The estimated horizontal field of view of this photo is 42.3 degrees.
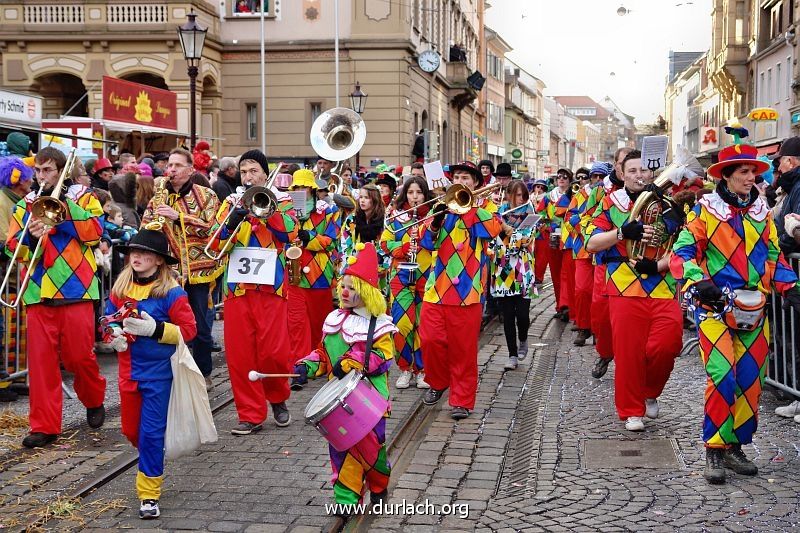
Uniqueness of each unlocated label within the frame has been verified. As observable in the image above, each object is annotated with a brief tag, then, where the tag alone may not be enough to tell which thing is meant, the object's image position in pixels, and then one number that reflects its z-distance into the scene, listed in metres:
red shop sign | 21.27
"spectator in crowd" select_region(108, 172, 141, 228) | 11.61
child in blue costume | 5.90
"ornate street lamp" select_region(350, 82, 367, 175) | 28.69
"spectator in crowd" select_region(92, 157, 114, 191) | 12.24
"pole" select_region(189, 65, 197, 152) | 17.64
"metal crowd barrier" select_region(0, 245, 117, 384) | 9.04
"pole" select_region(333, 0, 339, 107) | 34.03
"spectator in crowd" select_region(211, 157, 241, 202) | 11.77
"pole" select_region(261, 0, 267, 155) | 33.28
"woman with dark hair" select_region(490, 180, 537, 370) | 10.69
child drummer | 5.77
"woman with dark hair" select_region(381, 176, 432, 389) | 9.13
